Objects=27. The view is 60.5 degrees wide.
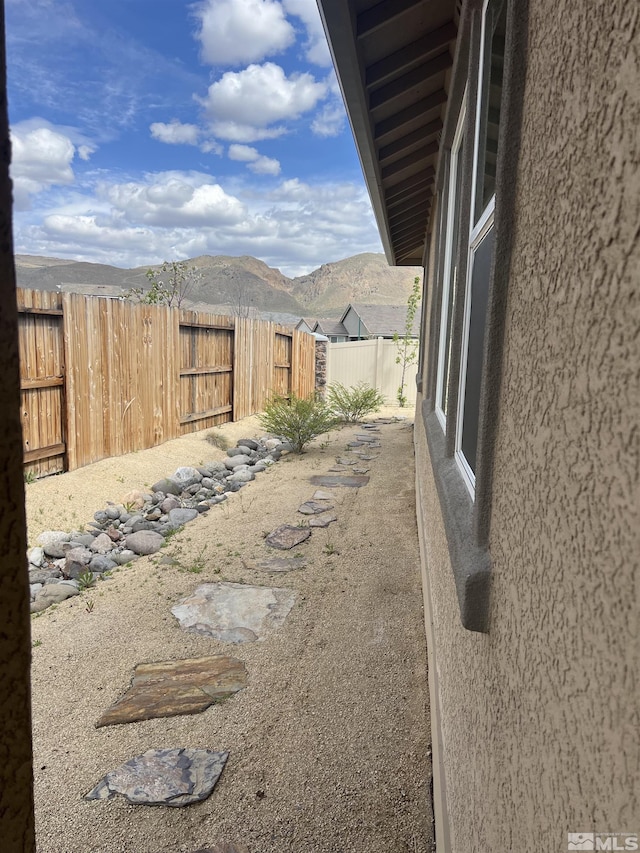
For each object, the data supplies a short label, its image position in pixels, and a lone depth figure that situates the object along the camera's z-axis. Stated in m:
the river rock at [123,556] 4.46
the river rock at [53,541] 4.54
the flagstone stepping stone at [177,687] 2.55
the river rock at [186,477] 6.65
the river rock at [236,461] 7.73
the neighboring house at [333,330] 42.19
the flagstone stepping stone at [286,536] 4.63
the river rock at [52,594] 3.69
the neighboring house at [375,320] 36.62
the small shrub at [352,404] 11.59
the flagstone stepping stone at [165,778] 2.05
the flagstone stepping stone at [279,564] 4.17
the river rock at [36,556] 4.39
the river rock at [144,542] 4.64
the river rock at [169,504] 5.82
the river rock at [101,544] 4.70
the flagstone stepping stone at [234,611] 3.27
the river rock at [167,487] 6.35
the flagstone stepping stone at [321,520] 5.11
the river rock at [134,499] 5.85
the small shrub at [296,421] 8.31
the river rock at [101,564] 4.26
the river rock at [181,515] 5.36
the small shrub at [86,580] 3.97
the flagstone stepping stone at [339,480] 6.54
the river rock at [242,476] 6.89
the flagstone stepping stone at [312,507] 5.48
